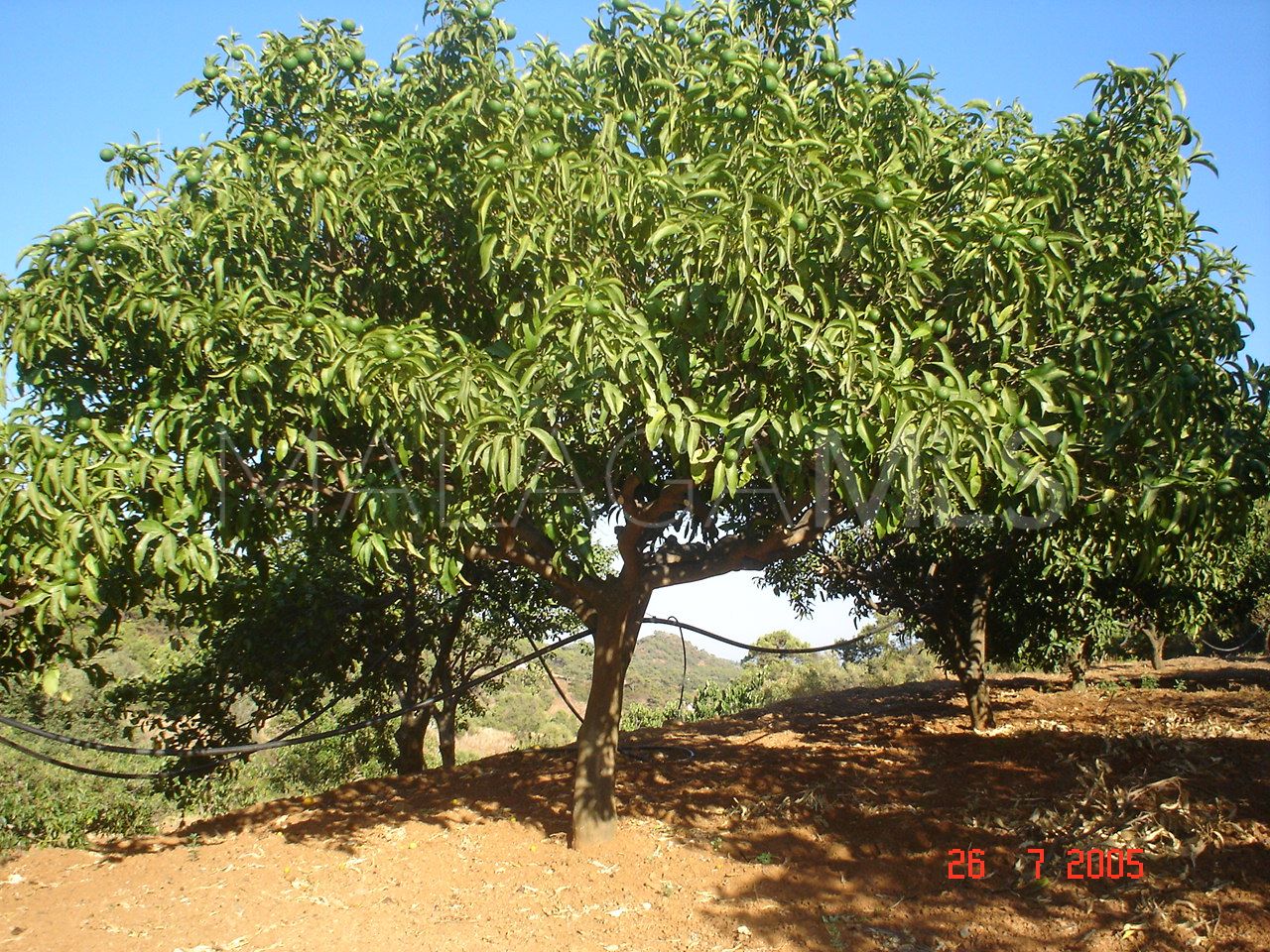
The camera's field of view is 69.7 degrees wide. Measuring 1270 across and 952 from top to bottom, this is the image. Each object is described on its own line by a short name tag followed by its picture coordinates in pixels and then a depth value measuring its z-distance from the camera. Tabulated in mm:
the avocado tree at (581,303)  3758
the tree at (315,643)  7316
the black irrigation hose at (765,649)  6637
